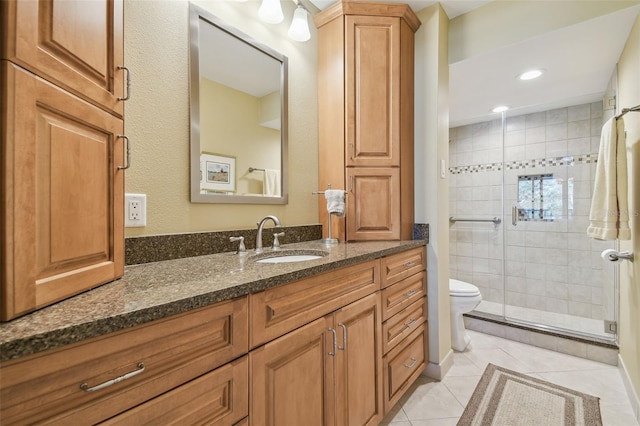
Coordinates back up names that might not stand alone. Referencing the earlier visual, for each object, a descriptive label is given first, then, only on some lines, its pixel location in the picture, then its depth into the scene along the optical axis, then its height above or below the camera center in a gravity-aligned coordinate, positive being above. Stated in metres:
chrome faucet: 1.50 -0.10
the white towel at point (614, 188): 1.61 +0.14
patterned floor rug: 1.56 -1.07
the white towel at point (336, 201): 1.77 +0.08
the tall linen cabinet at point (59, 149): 0.56 +0.15
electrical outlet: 1.13 +0.02
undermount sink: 1.47 -0.21
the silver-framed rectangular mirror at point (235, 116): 1.38 +0.52
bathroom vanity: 0.52 -0.32
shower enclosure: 2.70 -0.06
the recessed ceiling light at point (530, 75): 2.17 +1.03
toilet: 2.30 -0.73
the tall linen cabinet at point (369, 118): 1.90 +0.62
